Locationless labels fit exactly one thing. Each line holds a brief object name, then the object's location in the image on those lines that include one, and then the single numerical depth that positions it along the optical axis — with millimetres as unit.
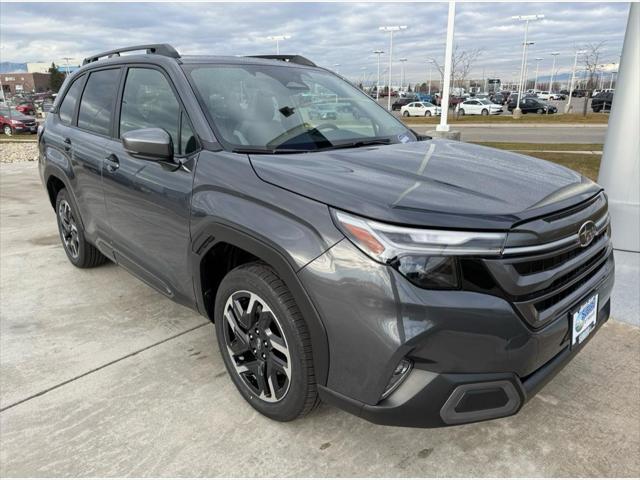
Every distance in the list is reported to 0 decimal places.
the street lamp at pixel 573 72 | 54769
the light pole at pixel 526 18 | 36844
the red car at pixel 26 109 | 36875
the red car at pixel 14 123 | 26391
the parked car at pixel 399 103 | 50438
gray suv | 1798
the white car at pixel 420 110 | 42219
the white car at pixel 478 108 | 41469
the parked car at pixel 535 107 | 40969
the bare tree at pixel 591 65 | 34300
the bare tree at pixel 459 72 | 42281
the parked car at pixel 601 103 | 37375
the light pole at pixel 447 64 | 13459
